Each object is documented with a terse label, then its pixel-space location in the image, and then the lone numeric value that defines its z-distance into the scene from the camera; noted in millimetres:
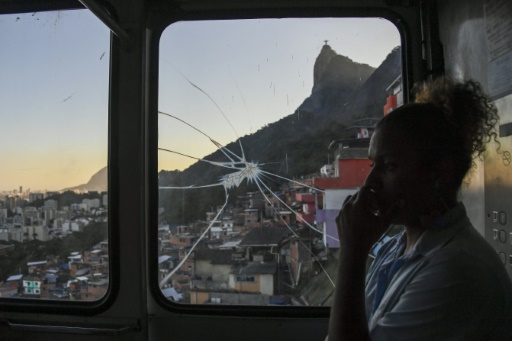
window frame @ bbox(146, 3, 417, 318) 2230
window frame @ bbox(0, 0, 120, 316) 2285
